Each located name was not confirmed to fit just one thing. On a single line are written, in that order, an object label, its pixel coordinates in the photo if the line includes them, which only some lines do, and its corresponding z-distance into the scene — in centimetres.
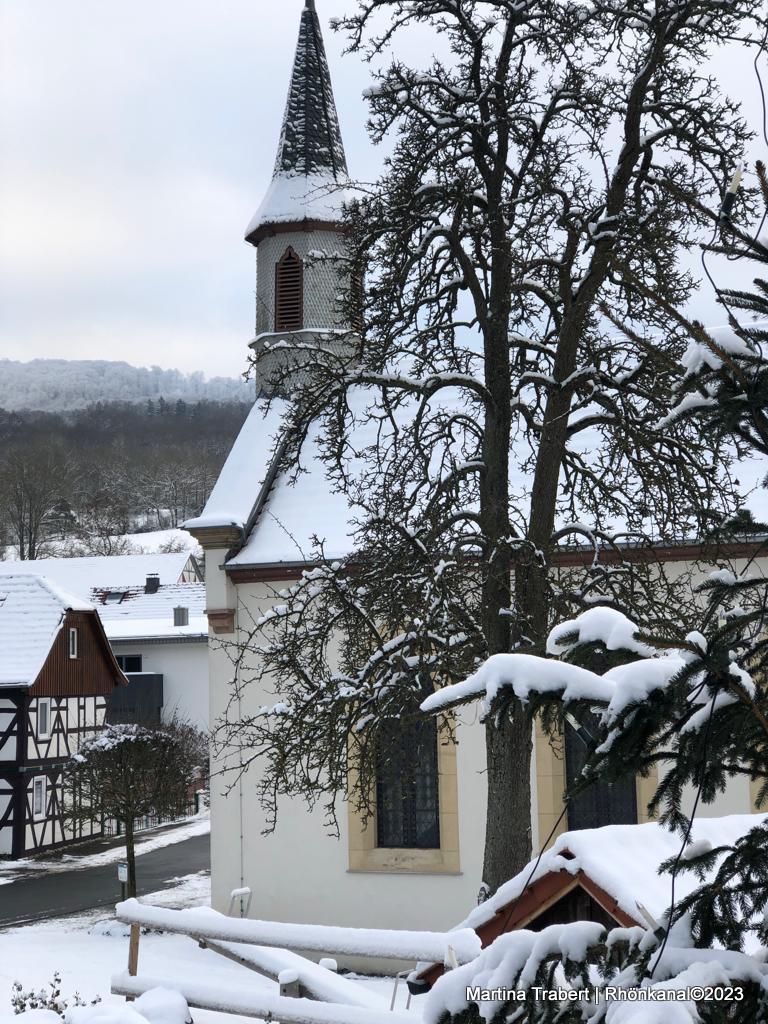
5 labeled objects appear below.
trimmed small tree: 1883
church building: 1337
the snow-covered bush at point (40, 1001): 943
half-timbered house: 2630
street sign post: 1576
